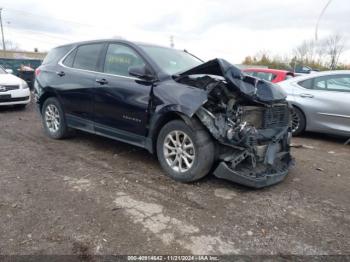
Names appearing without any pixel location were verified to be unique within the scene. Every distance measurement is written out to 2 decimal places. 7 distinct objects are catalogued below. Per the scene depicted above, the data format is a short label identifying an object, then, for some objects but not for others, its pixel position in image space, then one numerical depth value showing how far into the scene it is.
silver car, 6.10
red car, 9.44
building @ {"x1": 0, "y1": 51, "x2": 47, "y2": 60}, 46.67
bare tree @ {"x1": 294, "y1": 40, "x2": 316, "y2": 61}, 42.38
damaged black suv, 3.78
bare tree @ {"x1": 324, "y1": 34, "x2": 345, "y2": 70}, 39.73
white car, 9.01
